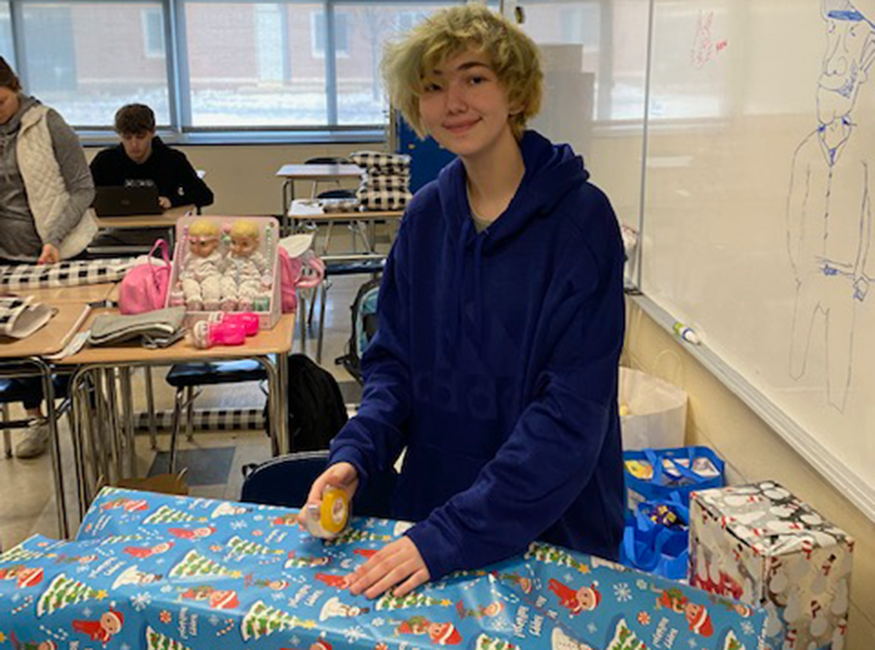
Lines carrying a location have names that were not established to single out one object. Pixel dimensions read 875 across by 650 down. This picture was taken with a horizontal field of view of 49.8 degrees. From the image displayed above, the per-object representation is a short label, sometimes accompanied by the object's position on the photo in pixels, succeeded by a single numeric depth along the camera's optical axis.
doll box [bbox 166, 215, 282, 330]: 2.66
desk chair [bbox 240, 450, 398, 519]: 1.88
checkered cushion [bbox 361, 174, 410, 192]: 4.85
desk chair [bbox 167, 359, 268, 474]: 3.11
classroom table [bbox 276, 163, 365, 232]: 5.75
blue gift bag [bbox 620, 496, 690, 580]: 2.15
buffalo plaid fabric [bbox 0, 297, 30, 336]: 2.51
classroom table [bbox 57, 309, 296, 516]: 2.46
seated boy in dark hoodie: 4.99
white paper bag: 2.48
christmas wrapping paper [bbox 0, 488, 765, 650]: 0.96
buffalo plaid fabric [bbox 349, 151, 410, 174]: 4.86
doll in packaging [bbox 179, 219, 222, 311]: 2.64
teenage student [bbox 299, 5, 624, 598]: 1.21
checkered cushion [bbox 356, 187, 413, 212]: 4.83
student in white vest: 3.22
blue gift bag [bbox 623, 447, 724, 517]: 2.27
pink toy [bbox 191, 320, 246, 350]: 2.49
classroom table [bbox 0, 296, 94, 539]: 2.45
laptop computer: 4.58
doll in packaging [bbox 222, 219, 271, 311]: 2.65
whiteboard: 1.63
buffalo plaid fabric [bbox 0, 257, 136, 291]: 3.02
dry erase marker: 2.41
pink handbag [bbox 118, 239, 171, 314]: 2.72
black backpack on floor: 2.75
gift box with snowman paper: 1.63
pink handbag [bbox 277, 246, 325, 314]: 2.79
